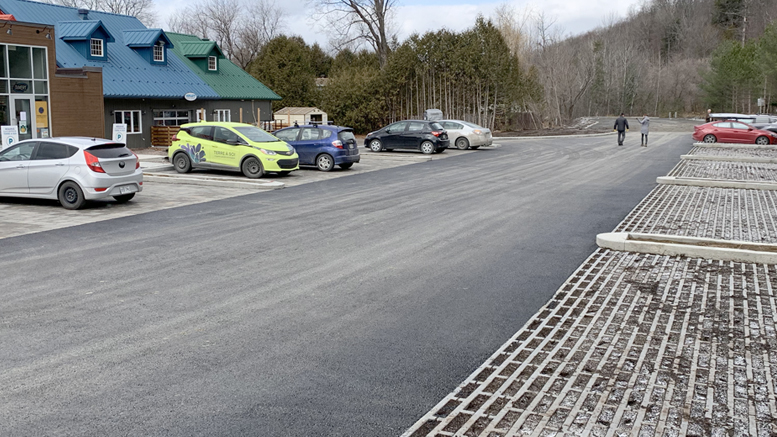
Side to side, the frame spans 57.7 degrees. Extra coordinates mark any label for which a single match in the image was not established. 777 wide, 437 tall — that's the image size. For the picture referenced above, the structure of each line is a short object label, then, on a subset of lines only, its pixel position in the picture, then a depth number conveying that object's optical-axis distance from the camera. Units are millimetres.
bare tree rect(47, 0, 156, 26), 70625
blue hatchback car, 23297
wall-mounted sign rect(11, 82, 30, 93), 26203
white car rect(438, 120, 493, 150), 33719
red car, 38469
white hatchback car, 14188
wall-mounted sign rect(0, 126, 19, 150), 21172
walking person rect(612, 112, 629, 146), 35456
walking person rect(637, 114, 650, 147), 34375
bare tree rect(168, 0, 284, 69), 78375
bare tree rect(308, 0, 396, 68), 52562
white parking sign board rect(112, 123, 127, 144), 25578
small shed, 51594
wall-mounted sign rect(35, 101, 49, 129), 27266
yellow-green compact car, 20516
